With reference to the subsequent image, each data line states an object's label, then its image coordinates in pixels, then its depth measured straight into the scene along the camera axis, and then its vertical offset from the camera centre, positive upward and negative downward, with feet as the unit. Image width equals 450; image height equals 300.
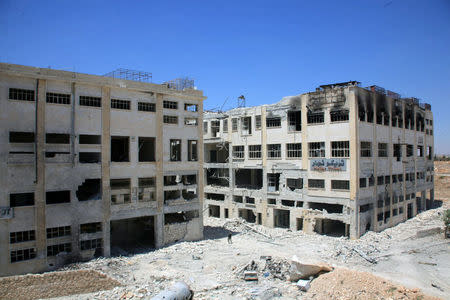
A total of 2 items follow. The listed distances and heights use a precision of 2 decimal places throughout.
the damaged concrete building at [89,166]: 80.18 -1.53
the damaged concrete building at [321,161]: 118.52 -1.02
